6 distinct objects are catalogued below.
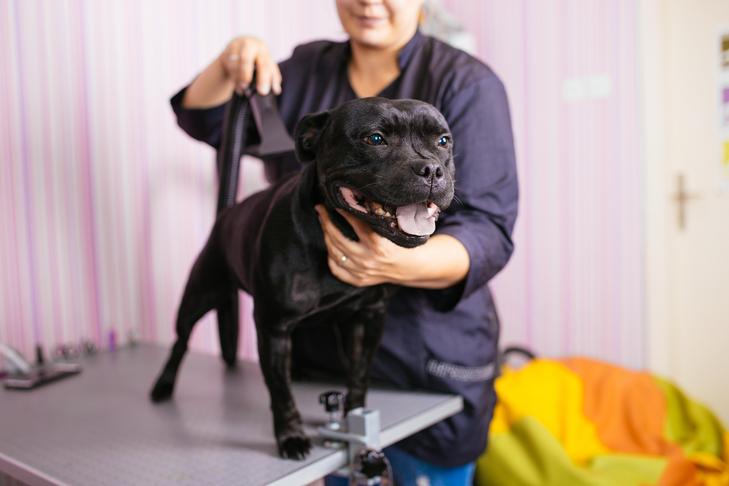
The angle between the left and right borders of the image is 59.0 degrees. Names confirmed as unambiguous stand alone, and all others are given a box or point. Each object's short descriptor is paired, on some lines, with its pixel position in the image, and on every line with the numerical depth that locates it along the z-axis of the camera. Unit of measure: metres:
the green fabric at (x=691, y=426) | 2.04
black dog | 0.69
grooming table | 0.85
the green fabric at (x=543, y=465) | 1.70
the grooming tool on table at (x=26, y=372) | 1.29
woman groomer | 0.91
